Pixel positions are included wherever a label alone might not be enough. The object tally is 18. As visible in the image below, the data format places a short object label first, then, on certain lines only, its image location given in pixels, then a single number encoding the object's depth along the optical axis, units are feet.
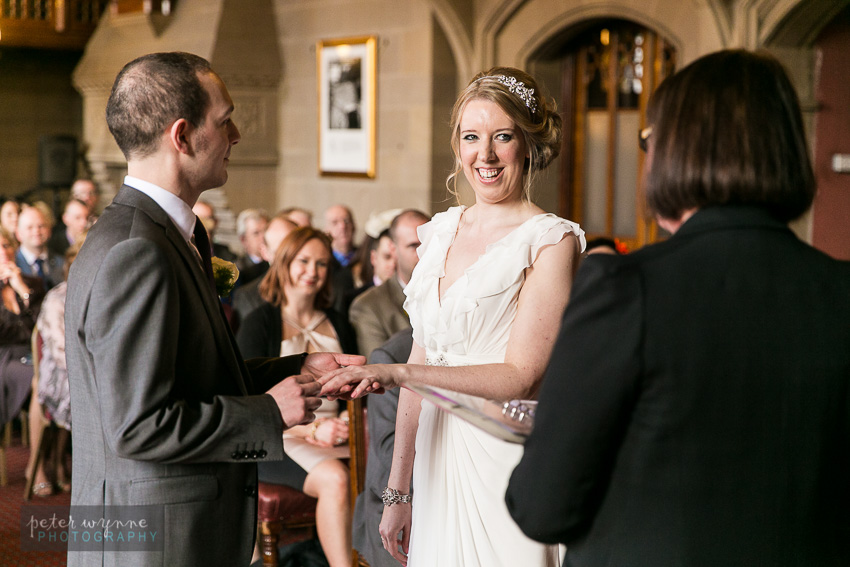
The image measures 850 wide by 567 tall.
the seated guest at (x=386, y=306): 14.99
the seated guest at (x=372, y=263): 18.17
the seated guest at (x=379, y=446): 9.88
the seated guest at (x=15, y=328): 18.17
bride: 6.68
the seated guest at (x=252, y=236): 23.04
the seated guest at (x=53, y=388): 15.98
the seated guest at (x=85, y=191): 28.57
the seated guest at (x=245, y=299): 16.24
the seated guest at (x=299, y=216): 22.16
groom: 5.36
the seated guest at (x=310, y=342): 12.18
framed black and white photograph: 27.53
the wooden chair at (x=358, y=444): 10.86
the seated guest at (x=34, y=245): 21.62
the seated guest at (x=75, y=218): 24.67
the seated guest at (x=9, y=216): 25.29
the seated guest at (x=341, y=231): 24.12
